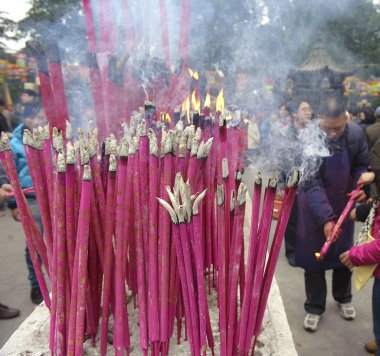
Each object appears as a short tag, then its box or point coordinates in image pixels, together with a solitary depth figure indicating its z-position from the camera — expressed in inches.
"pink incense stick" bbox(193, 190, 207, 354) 42.3
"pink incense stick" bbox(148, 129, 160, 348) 48.6
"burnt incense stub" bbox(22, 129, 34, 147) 51.5
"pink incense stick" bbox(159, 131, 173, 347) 47.4
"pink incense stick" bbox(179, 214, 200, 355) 42.6
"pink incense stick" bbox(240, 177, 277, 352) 44.5
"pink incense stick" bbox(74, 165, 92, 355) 43.7
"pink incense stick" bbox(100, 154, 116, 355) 50.7
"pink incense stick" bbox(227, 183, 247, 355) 47.1
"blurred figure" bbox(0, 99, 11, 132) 211.6
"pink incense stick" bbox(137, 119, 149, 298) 49.1
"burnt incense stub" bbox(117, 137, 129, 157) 47.2
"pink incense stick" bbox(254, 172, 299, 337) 44.7
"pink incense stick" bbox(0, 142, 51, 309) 51.4
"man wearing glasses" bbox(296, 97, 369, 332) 116.3
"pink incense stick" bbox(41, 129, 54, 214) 52.6
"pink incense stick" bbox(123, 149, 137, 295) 50.0
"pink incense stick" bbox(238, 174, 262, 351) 47.5
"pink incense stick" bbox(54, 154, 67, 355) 44.9
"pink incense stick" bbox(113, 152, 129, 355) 48.3
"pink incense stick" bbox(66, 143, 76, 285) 43.0
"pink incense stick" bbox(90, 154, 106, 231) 50.3
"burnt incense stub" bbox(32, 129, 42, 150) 52.6
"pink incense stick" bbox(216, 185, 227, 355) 46.8
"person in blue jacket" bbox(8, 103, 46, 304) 140.1
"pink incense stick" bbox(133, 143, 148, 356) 49.6
